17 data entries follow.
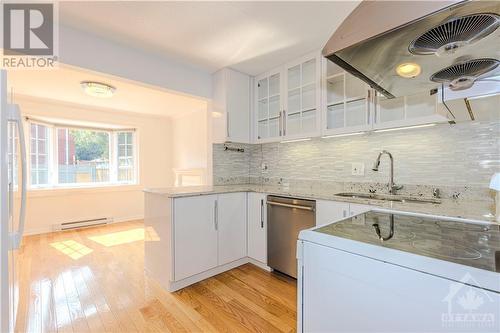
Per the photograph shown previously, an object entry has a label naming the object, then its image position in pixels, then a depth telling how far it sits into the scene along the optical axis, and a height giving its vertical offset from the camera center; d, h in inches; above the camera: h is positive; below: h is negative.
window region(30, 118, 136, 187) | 160.7 +7.8
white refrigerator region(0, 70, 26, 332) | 39.4 -5.9
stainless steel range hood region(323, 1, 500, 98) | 22.7 +14.6
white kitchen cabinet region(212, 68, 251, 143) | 112.3 +29.2
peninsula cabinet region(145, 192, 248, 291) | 81.5 -27.2
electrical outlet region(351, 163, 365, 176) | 91.4 -1.9
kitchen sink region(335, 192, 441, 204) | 72.5 -11.5
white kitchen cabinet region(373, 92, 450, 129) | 70.7 +17.1
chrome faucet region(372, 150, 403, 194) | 81.7 -3.9
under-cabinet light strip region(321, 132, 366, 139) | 87.7 +11.6
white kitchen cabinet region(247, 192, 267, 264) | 96.4 -26.3
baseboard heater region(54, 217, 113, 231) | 160.4 -41.6
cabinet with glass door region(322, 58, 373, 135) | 83.5 +23.5
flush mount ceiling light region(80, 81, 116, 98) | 108.9 +37.2
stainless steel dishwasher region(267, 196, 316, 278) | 83.1 -23.4
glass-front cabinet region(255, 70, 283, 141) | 111.5 +29.4
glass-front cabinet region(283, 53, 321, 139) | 95.8 +29.6
